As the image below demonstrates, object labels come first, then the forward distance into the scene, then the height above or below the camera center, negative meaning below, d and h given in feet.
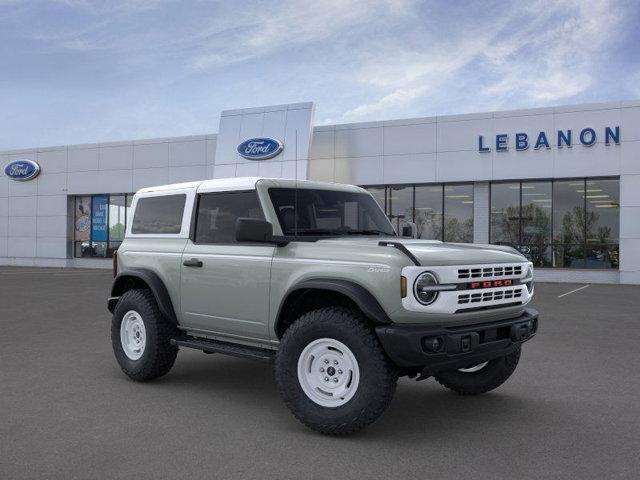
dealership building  73.72 +10.02
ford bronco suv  14.73 -1.44
